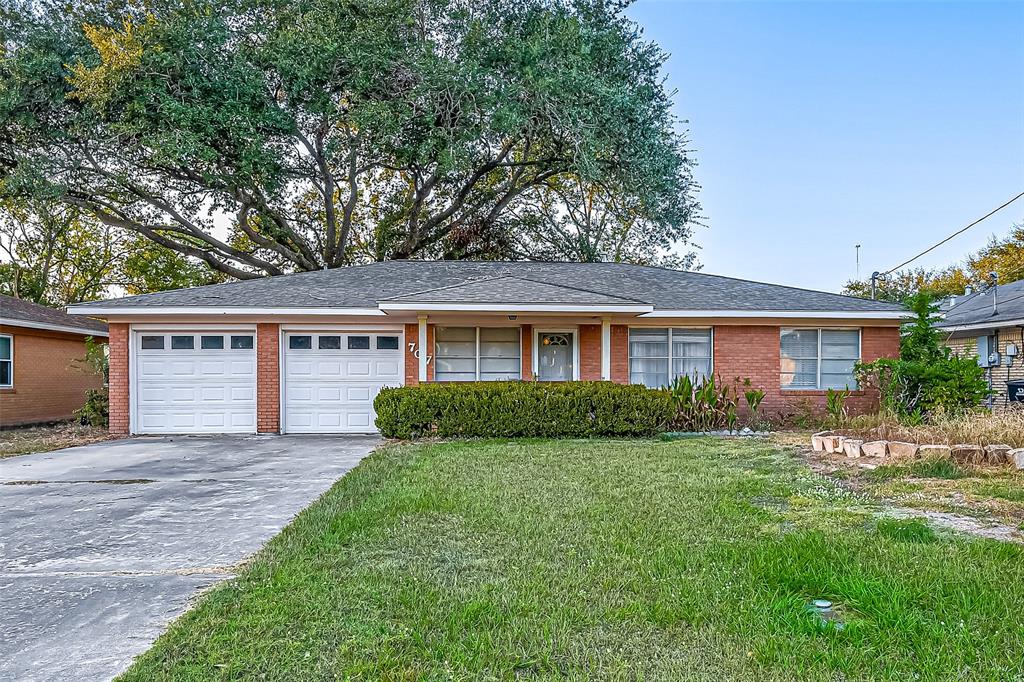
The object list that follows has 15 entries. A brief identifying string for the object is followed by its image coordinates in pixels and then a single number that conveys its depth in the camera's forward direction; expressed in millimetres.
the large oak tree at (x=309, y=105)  15164
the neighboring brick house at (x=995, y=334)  15766
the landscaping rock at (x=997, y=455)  6859
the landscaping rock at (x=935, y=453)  7031
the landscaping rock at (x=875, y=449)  7652
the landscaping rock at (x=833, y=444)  8227
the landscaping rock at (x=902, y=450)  7312
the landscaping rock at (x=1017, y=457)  6613
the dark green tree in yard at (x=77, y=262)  24562
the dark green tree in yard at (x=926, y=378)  10328
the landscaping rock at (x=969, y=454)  6957
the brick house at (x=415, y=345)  11562
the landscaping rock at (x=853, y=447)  7918
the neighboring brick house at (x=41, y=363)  13375
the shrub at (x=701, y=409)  11297
